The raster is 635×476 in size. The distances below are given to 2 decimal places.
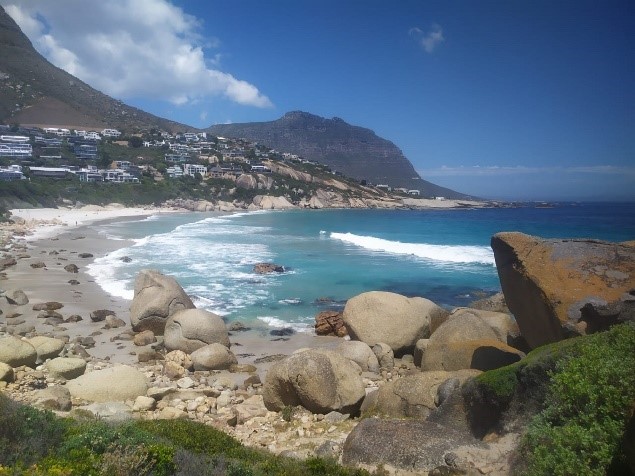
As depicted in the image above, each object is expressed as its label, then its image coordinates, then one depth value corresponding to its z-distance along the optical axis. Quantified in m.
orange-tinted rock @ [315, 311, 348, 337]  15.62
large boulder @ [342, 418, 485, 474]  6.43
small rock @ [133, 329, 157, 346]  14.02
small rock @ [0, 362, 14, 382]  9.54
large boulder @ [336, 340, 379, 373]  12.09
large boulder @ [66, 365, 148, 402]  9.44
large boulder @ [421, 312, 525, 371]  9.57
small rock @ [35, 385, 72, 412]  8.38
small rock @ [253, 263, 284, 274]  26.48
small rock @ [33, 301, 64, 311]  17.20
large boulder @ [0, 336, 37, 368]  10.36
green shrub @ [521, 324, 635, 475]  4.53
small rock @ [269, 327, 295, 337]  15.70
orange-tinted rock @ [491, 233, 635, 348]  8.17
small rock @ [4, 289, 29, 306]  17.80
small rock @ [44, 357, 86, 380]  10.34
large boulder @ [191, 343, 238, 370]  12.14
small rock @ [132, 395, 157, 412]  8.97
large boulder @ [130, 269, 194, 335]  14.92
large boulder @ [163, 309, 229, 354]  13.11
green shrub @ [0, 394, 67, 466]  5.09
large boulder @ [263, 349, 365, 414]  9.12
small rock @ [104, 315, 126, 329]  15.57
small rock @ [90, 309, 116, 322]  16.32
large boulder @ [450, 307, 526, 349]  10.88
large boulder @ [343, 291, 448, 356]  13.45
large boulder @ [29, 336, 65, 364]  11.30
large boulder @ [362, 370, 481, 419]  8.26
